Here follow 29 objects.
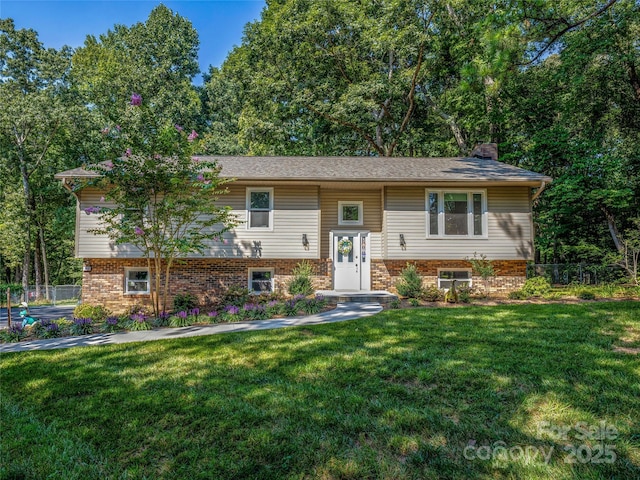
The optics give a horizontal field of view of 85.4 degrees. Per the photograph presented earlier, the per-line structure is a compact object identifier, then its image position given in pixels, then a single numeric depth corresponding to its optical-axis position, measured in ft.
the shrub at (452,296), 29.99
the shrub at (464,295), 30.32
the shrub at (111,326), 22.43
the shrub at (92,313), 27.86
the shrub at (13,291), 55.67
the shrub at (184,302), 32.04
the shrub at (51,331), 21.20
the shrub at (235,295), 32.70
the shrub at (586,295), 29.07
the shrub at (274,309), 25.95
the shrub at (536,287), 32.14
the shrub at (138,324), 22.64
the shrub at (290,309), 26.18
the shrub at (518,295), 31.42
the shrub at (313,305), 26.76
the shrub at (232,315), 24.86
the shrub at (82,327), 21.90
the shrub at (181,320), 23.75
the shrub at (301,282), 35.14
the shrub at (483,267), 34.45
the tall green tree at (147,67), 70.90
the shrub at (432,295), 31.45
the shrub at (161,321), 23.94
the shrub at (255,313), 25.43
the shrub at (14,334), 20.89
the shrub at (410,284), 33.50
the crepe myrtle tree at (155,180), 25.16
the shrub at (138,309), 33.32
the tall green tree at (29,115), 60.64
